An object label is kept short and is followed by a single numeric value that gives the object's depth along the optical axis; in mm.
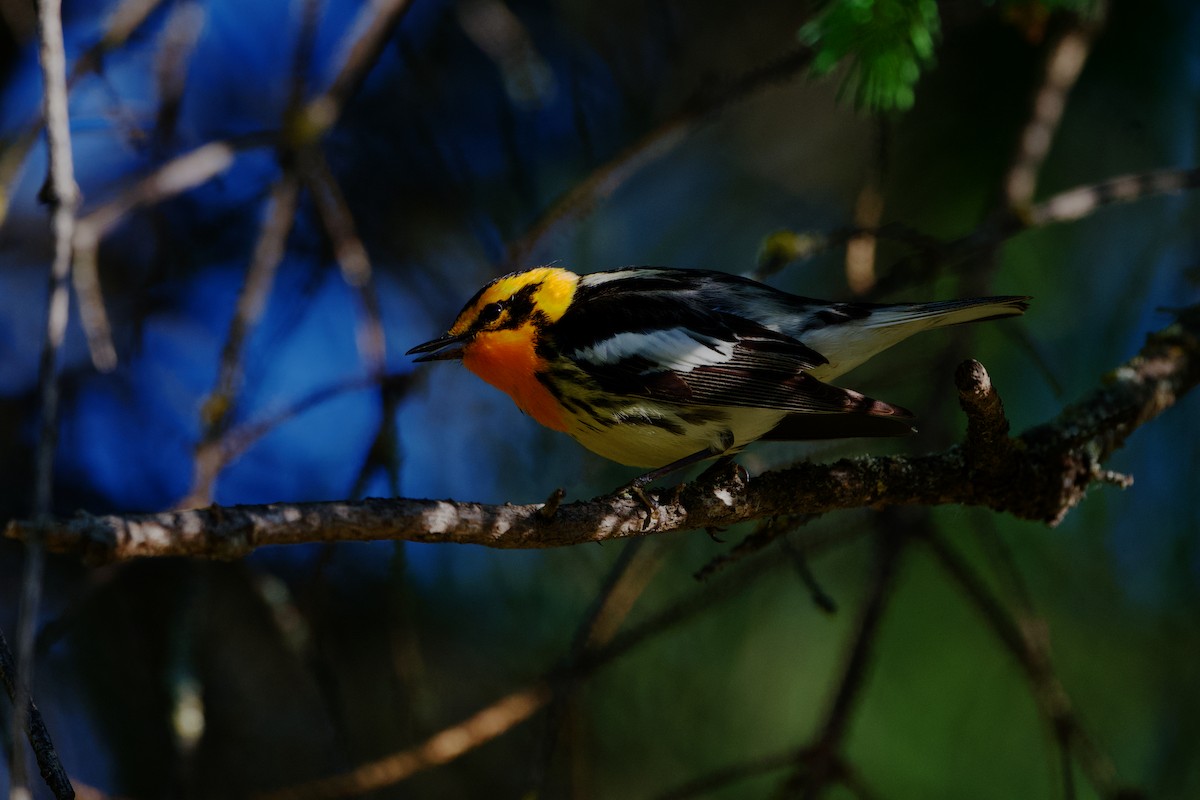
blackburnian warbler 5027
